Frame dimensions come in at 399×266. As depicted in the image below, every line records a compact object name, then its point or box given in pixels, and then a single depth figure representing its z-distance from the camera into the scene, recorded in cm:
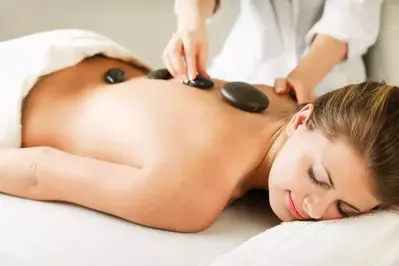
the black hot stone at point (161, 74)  171
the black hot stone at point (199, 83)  166
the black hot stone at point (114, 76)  173
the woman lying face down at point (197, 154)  144
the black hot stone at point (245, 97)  161
